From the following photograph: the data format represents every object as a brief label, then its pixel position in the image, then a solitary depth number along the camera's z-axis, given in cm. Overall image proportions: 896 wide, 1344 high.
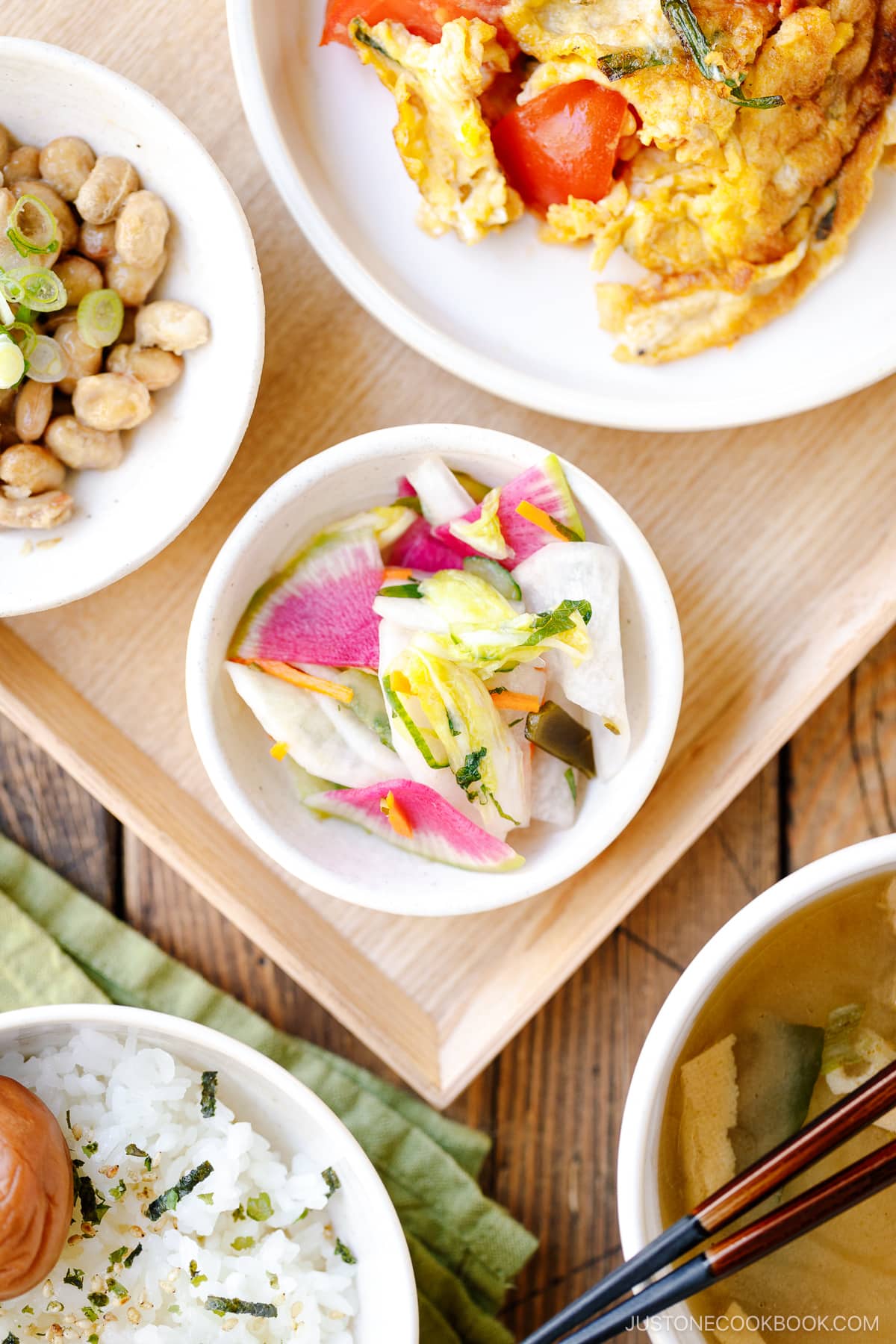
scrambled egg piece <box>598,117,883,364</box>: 64
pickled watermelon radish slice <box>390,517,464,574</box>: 64
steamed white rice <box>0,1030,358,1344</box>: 64
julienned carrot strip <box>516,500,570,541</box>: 63
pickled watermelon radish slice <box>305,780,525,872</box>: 63
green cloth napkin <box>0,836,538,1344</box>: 67
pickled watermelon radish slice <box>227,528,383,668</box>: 63
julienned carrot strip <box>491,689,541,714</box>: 63
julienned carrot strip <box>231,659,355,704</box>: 63
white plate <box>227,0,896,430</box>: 65
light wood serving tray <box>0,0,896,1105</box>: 65
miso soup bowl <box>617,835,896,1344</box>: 61
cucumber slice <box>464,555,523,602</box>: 63
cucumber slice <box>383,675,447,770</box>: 62
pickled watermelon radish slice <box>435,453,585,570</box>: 63
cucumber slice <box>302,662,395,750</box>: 64
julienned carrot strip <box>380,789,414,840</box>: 63
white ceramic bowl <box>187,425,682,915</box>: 63
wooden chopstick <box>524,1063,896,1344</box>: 59
